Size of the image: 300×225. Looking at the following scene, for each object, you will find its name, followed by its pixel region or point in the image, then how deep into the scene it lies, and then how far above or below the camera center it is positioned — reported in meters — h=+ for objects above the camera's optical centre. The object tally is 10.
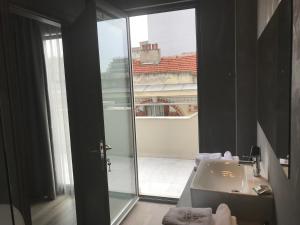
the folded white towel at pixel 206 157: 2.15 -0.66
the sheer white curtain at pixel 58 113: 2.48 -0.26
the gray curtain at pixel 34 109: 2.64 -0.21
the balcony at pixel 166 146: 4.42 -1.32
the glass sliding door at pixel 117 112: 2.55 -0.29
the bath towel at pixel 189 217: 1.23 -0.69
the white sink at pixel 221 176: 1.70 -0.70
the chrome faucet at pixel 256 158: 1.70 -0.54
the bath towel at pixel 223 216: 1.21 -0.68
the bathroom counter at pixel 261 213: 1.31 -0.73
